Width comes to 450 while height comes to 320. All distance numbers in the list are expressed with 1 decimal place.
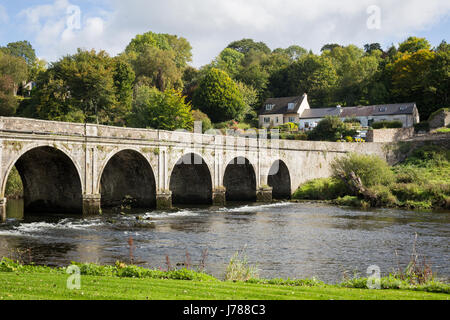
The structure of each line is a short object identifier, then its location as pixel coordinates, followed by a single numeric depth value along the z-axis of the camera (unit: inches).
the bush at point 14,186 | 1926.7
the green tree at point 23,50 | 5246.1
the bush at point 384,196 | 1952.5
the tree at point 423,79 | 3230.8
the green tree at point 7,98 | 3243.1
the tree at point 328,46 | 5940.0
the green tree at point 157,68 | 3863.2
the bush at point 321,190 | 2221.9
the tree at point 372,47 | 5374.0
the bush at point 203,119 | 3230.8
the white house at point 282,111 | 3870.6
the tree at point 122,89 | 3120.1
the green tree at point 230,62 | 4652.1
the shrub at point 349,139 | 2909.5
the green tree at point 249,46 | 6578.7
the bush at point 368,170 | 2080.5
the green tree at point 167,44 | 5002.5
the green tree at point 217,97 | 3599.9
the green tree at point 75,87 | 2628.0
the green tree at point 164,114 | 2952.8
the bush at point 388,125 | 3093.0
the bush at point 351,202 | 1977.6
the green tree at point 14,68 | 3944.4
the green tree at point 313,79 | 4279.0
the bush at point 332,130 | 2974.9
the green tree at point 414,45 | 3887.8
